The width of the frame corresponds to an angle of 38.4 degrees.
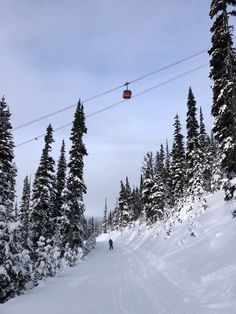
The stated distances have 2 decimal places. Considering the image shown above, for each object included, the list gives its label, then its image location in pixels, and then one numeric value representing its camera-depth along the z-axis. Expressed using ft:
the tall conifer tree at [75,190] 111.75
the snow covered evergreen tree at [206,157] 142.84
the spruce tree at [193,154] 130.93
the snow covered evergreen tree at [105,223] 419.95
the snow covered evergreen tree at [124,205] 284.61
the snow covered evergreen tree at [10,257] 45.01
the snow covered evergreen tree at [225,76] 64.54
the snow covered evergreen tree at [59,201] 113.19
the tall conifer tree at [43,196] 121.29
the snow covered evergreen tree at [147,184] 191.06
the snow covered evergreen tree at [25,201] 198.78
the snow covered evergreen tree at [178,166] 173.27
